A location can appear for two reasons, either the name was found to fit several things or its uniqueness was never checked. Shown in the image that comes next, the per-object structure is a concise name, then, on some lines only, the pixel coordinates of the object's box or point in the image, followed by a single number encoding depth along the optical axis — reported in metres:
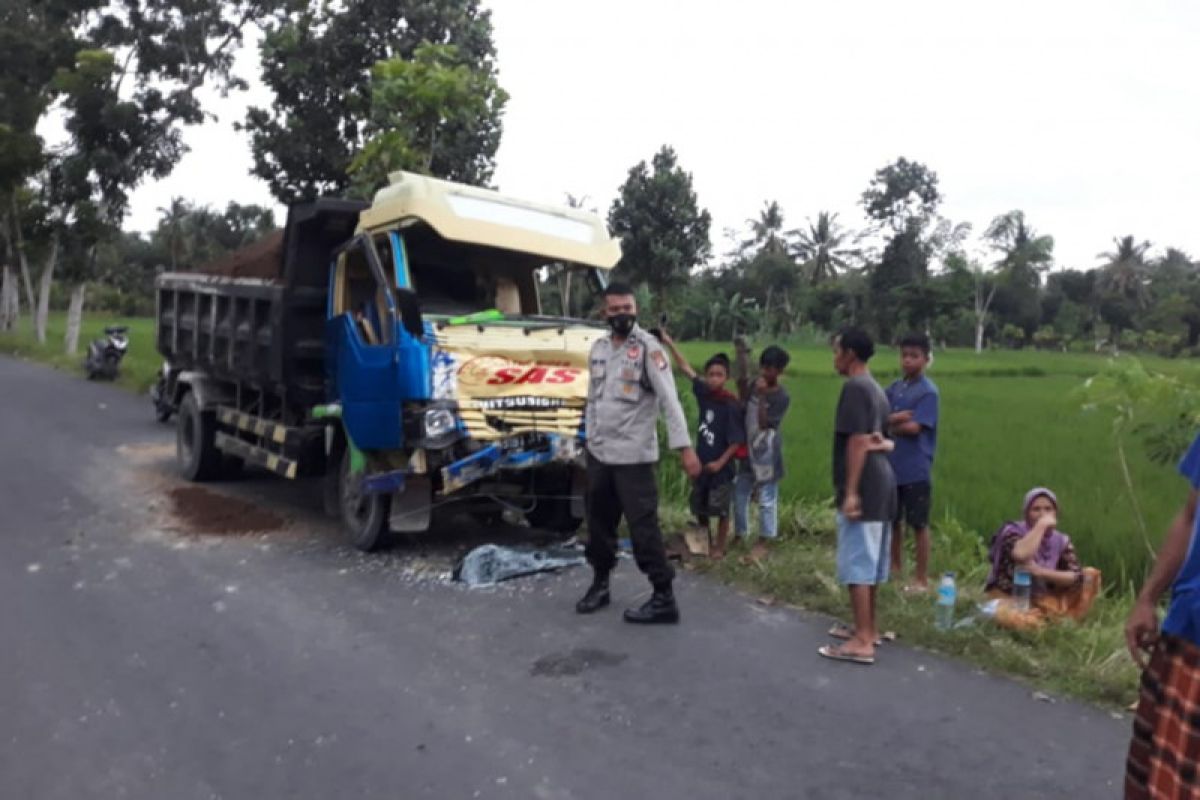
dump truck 6.20
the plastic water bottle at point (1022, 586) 5.16
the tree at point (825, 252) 58.50
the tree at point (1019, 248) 53.72
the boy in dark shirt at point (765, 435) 6.32
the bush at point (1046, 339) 54.64
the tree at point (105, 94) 20.61
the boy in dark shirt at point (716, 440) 6.27
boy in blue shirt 5.76
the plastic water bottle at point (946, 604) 5.06
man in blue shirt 2.29
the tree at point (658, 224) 25.94
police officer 5.29
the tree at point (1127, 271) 58.41
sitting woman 5.15
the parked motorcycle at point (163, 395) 11.22
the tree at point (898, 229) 48.56
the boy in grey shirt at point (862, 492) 4.72
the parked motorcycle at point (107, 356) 19.62
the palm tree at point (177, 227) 56.92
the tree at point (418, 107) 11.73
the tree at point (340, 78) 15.84
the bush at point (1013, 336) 54.70
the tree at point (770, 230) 61.94
